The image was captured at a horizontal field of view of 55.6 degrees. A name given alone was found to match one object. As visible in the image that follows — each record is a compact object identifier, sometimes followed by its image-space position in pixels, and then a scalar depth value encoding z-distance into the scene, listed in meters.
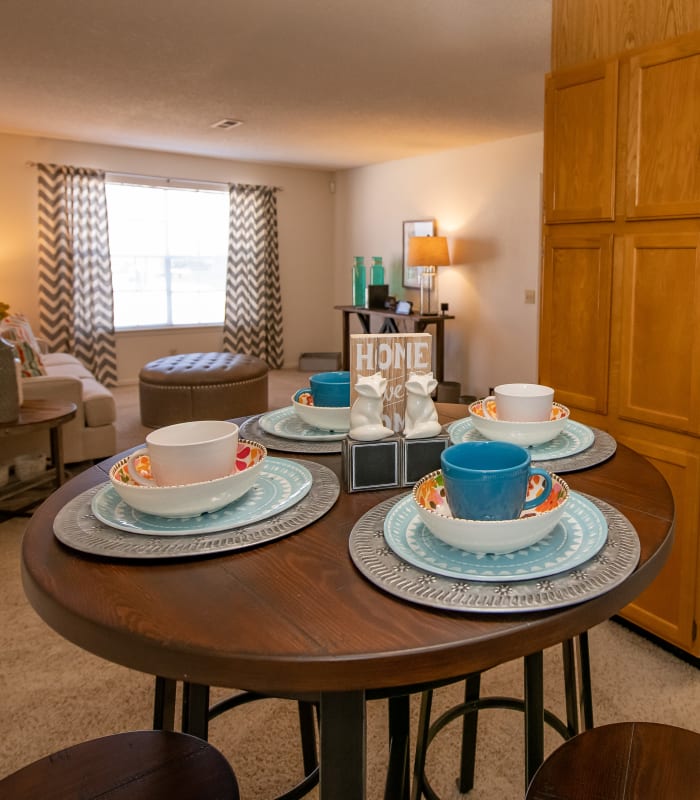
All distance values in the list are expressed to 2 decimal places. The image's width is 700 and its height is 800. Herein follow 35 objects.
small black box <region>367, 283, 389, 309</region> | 6.43
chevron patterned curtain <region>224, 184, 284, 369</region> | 7.25
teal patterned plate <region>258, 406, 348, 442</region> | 1.32
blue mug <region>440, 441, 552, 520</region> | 0.78
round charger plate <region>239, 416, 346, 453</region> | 1.27
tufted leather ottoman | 4.62
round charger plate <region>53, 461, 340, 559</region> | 0.84
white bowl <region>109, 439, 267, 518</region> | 0.89
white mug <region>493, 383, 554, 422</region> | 1.23
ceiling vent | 5.03
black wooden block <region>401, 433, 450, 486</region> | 1.06
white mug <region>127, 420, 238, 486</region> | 0.91
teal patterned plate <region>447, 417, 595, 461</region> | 1.20
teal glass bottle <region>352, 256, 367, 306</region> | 6.72
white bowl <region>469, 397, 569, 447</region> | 1.21
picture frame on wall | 6.41
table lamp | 5.81
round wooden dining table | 0.64
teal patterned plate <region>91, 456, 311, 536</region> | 0.89
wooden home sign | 1.14
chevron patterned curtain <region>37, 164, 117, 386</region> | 6.15
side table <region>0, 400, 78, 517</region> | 3.08
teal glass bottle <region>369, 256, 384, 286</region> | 6.62
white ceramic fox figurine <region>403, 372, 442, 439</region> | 1.08
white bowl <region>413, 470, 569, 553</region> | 0.76
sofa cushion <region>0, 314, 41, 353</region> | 4.04
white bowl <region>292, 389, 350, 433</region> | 1.33
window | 6.69
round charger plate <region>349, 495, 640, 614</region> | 0.70
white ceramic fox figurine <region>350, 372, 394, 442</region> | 1.07
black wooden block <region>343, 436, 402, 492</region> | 1.05
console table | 5.70
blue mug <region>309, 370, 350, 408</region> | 1.33
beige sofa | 3.62
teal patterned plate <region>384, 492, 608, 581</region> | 0.75
